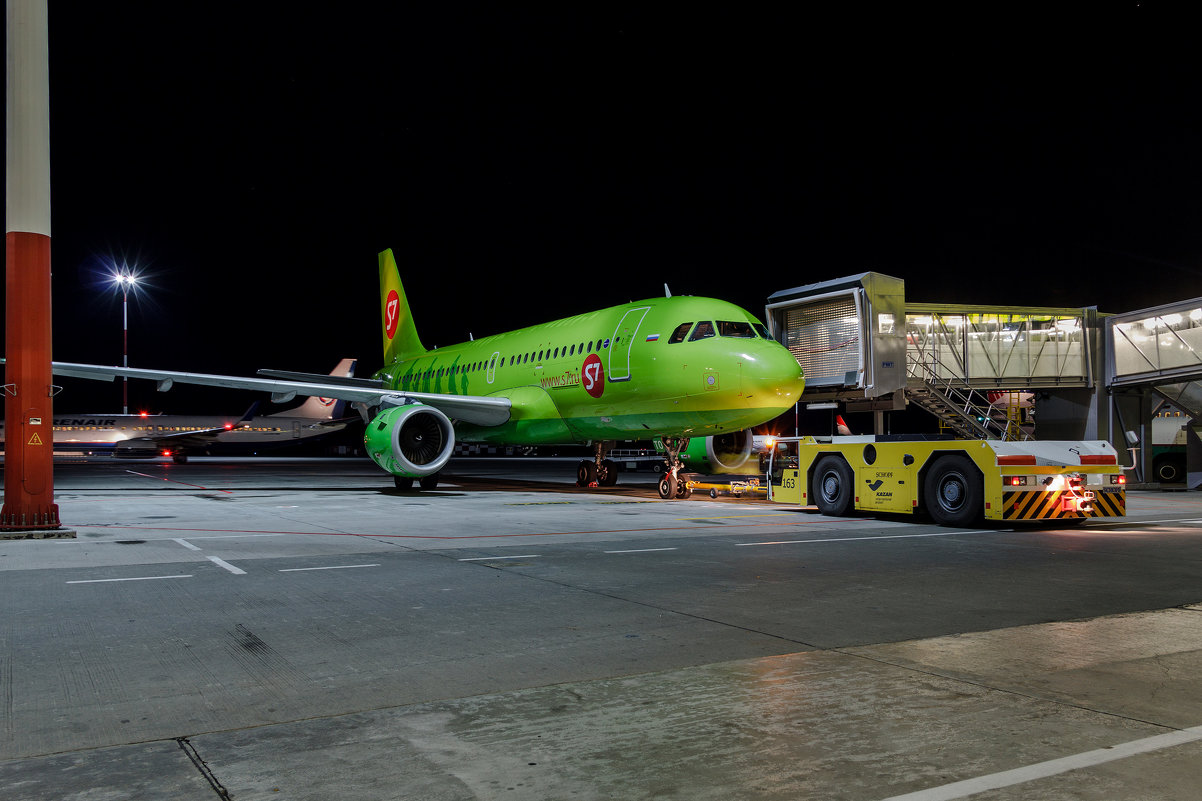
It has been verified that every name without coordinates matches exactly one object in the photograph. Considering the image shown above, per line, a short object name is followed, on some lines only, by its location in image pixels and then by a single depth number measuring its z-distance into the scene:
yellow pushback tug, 11.84
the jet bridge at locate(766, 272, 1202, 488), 21.02
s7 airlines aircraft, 15.82
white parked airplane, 54.12
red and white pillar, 10.32
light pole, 43.78
